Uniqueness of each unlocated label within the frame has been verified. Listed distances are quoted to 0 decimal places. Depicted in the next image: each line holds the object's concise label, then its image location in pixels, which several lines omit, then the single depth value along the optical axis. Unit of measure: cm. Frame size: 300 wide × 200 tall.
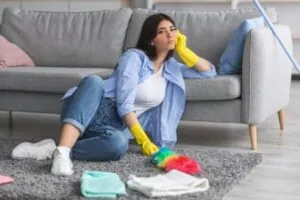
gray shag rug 232
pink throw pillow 400
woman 282
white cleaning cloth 230
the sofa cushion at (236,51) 334
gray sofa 324
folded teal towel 228
